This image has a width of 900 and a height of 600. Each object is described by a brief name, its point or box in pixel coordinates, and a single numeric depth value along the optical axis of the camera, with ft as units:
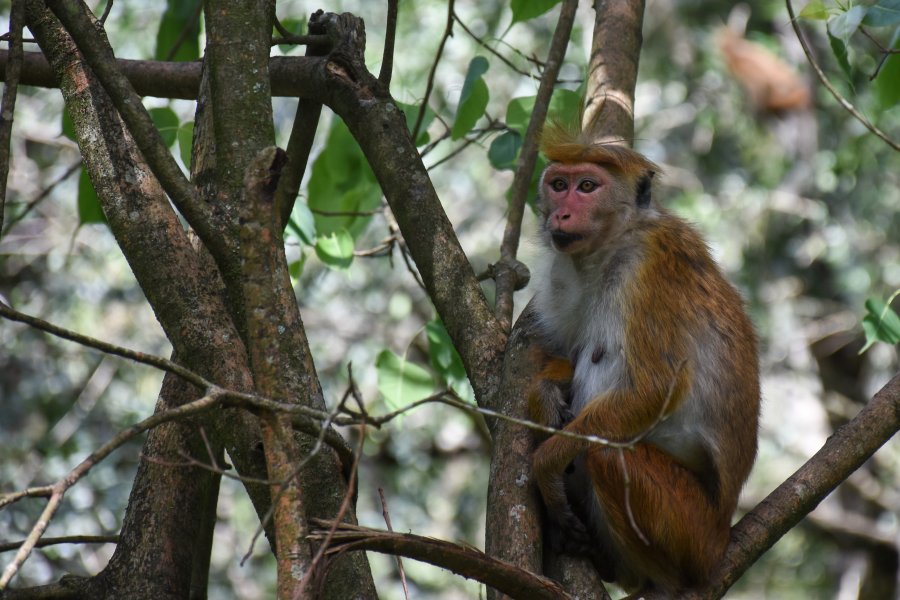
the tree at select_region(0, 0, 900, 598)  18.69
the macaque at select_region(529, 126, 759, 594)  27.71
